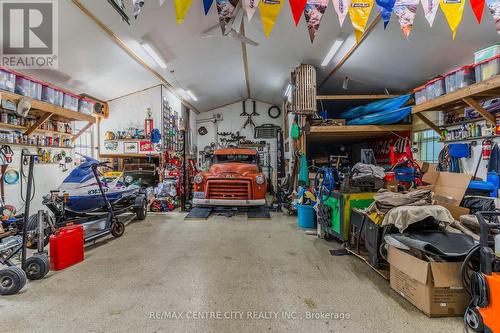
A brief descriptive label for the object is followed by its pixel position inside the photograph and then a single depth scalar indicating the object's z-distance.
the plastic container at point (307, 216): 4.23
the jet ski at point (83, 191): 3.55
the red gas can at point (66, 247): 2.60
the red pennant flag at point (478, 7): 2.58
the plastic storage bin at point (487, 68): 2.61
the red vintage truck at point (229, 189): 5.19
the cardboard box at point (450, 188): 2.78
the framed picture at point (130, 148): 6.71
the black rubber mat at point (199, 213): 5.00
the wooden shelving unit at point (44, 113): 3.48
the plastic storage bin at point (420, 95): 3.82
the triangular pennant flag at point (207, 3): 2.79
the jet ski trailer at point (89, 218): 3.22
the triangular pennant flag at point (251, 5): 2.83
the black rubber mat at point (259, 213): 5.08
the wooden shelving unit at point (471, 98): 2.68
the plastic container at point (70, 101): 4.50
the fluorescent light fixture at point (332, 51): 4.24
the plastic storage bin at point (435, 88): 3.43
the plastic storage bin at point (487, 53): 2.67
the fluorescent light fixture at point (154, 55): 4.61
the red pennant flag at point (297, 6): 2.80
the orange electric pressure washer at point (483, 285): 1.48
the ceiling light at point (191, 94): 7.64
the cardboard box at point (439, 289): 1.76
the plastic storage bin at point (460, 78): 3.00
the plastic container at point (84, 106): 4.91
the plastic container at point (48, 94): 4.03
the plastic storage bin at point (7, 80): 3.32
